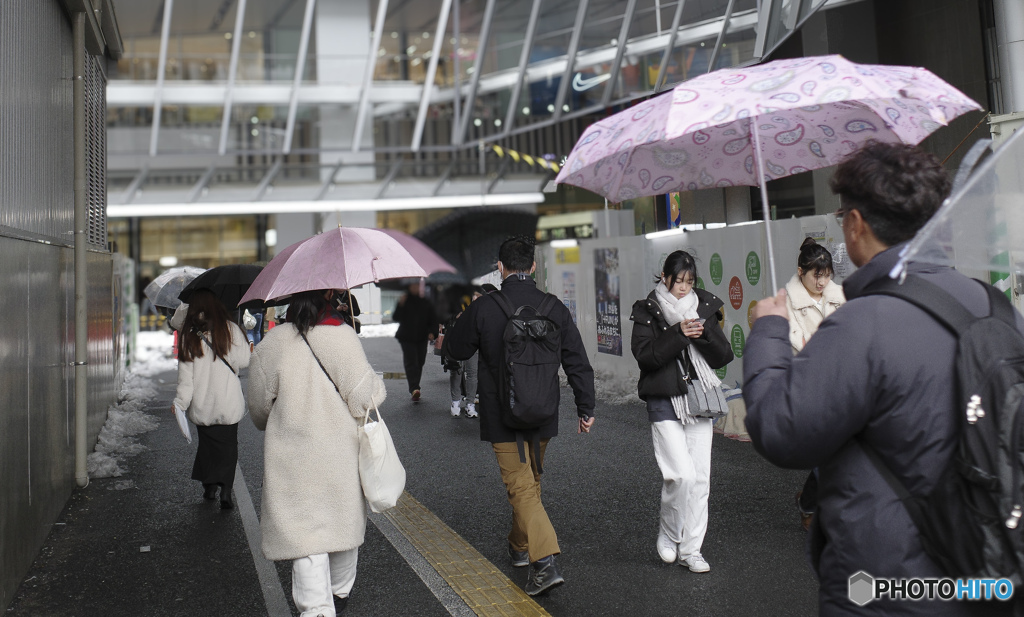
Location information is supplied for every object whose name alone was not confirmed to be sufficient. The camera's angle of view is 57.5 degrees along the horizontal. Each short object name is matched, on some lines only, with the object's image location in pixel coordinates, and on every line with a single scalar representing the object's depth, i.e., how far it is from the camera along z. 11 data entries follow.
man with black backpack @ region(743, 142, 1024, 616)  1.91
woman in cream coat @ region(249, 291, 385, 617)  4.03
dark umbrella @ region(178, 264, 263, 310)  6.99
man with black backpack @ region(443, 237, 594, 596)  4.73
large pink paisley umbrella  3.25
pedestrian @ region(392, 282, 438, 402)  12.23
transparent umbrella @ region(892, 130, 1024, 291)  1.88
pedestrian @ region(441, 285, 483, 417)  10.82
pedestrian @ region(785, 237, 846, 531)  5.76
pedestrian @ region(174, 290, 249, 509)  6.80
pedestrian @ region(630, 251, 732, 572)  4.93
